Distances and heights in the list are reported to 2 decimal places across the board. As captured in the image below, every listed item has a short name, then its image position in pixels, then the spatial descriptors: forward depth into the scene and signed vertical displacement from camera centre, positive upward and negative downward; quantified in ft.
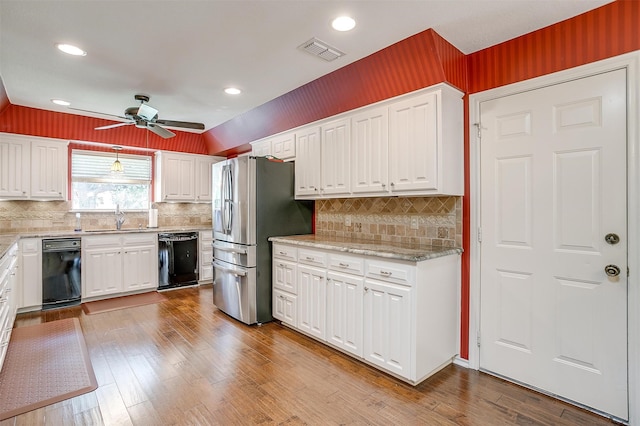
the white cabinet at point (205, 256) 18.52 -2.54
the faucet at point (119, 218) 17.26 -0.32
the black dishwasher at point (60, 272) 13.89 -2.65
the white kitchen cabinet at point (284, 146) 13.20 +2.78
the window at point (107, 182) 16.81 +1.67
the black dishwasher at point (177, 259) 17.21 -2.57
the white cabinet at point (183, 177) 18.42 +2.10
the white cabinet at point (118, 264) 15.06 -2.56
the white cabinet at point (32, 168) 13.91 +2.01
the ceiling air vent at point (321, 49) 8.70 +4.56
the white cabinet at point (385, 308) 7.89 -2.66
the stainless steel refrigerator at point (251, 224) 12.06 -0.49
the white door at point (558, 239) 6.82 -0.68
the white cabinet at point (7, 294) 8.49 -2.51
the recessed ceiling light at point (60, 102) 13.34 +4.63
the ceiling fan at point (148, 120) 12.04 +3.61
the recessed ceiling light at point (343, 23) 7.58 +4.54
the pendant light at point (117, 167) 16.55 +2.33
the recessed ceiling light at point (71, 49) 8.79 +4.56
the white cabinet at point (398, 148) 8.43 +1.89
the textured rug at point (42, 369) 7.38 -4.24
